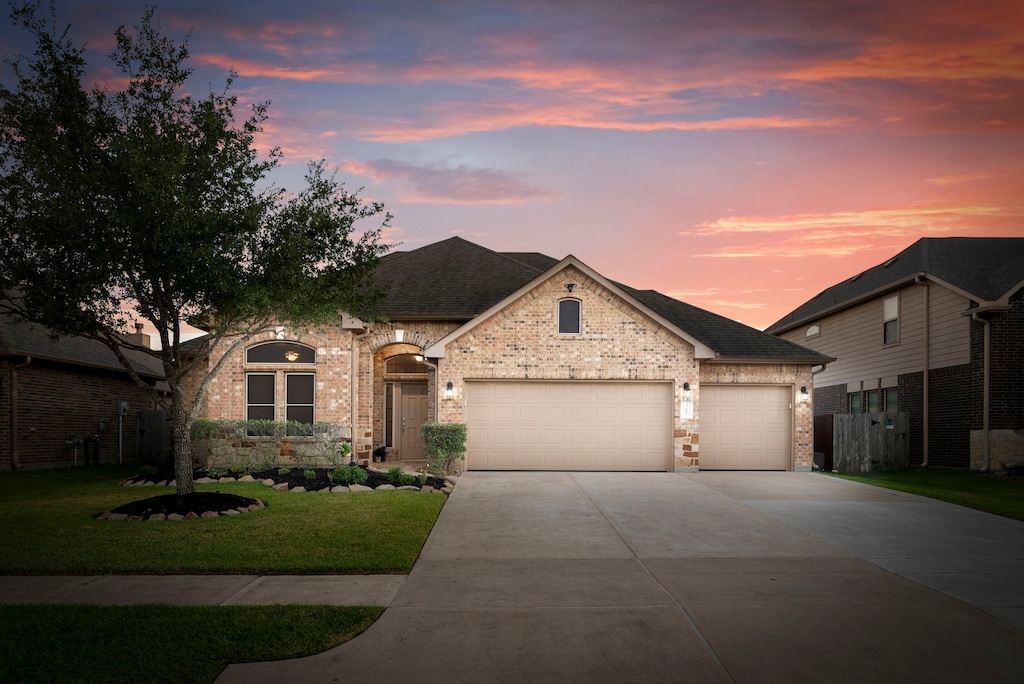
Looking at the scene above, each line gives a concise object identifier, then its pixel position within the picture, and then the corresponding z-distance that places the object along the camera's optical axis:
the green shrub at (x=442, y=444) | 16.41
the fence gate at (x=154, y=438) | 18.41
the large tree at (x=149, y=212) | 10.97
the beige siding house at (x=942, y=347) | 17.28
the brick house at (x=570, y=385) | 17.56
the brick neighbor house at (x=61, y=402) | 17.47
